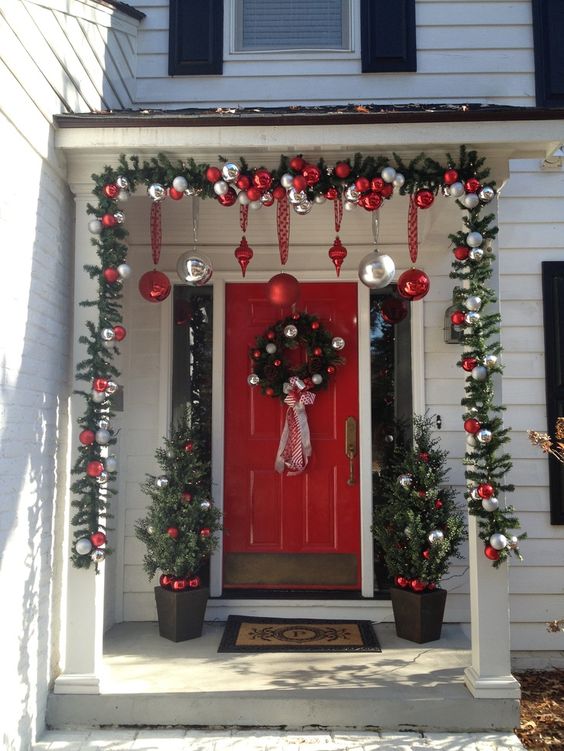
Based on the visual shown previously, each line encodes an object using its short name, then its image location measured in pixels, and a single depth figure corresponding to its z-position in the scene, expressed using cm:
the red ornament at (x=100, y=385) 327
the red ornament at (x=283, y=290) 402
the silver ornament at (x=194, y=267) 354
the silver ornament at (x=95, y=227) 335
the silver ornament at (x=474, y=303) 328
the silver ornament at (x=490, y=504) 321
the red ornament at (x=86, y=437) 325
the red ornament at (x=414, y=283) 368
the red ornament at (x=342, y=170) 336
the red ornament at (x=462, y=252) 334
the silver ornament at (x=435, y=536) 382
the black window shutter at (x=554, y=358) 451
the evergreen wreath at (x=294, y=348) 463
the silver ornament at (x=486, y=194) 333
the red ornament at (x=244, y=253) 367
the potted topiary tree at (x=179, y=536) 400
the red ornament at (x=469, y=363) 329
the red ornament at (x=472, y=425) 327
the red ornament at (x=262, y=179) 336
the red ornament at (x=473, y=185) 335
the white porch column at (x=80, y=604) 326
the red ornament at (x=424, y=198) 340
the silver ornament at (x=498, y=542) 320
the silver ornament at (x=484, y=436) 323
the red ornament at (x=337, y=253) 364
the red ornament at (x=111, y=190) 336
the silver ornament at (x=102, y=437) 325
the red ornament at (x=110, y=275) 334
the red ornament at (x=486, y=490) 322
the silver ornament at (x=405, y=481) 412
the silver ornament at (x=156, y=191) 336
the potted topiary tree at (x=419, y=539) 398
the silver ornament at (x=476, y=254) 331
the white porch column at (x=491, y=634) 327
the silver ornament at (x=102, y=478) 325
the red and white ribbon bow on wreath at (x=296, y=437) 463
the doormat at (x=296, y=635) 395
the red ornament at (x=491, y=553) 324
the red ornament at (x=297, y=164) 336
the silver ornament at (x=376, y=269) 352
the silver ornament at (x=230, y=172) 332
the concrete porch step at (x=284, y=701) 324
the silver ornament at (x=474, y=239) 330
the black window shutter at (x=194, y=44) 485
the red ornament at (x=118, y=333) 333
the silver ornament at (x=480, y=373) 327
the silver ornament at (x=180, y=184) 335
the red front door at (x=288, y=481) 464
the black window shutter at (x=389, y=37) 478
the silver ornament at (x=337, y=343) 465
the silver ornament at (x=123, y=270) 335
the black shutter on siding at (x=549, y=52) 475
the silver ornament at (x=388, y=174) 333
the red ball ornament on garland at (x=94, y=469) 322
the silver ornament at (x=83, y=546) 320
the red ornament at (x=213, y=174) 335
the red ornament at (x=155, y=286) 369
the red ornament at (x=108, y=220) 335
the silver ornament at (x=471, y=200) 332
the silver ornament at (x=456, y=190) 333
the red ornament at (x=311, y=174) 334
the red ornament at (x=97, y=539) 323
